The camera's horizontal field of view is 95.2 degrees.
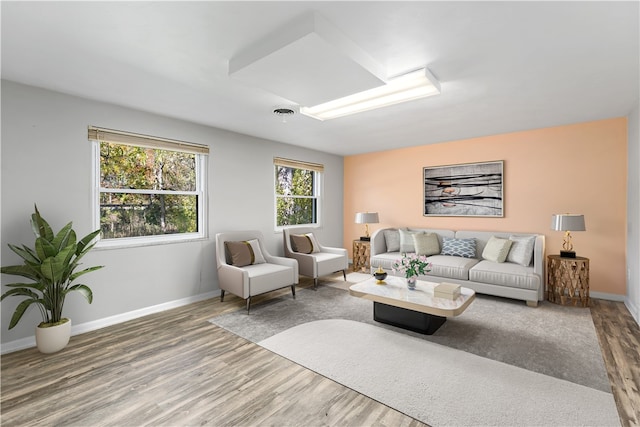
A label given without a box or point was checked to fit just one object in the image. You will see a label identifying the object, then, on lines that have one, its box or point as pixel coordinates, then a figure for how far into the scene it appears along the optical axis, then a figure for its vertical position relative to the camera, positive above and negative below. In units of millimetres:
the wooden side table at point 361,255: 5843 -886
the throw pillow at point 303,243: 5078 -576
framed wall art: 4816 +371
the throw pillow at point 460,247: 4730 -605
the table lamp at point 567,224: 3754 -171
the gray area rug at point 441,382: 1836 -1279
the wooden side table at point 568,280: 3729 -912
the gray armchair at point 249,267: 3645 -787
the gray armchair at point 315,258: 4688 -783
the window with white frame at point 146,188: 3377 +296
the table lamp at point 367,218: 5742 -142
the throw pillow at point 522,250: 4125 -571
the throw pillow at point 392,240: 5500 -554
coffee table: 2768 -905
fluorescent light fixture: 2637 +1198
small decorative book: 2971 -828
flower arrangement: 3264 -619
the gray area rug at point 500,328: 2441 -1261
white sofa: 3784 -844
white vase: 3310 -807
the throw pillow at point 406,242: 5227 -563
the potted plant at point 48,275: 2566 -586
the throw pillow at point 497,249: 4332 -582
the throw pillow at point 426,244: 4980 -569
